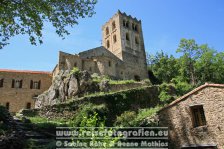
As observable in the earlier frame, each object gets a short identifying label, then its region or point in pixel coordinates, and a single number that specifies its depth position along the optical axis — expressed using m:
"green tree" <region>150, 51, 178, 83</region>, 30.95
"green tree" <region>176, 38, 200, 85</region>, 29.07
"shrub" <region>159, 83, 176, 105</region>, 16.06
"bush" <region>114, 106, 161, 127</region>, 11.97
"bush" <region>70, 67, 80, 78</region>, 19.33
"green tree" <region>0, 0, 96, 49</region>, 9.91
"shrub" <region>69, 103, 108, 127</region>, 12.97
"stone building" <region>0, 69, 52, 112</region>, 24.19
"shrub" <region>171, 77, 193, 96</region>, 19.44
